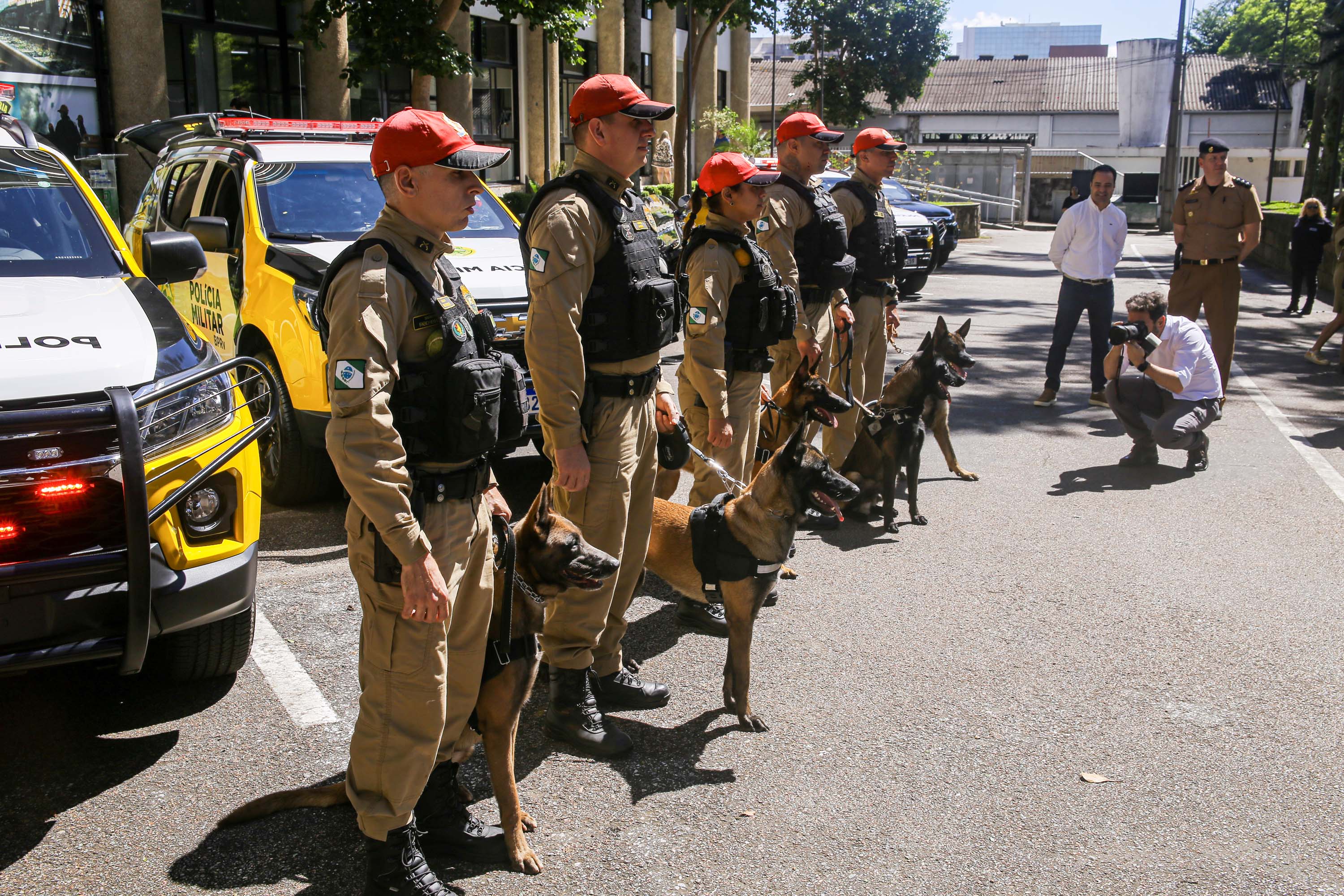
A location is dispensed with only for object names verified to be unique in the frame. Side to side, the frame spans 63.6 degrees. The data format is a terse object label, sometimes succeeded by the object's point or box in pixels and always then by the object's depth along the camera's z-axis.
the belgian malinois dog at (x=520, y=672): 3.08
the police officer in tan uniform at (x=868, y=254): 6.84
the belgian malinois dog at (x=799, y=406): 5.54
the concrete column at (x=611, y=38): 25.55
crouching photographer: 7.59
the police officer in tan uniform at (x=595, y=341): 3.46
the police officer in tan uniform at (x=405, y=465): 2.52
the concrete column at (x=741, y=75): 36.31
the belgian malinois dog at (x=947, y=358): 6.75
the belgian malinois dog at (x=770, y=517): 3.95
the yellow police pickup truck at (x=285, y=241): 5.90
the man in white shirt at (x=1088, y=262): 9.20
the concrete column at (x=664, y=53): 28.64
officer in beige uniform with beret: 9.37
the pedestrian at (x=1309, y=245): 15.81
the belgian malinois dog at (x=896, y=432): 6.37
